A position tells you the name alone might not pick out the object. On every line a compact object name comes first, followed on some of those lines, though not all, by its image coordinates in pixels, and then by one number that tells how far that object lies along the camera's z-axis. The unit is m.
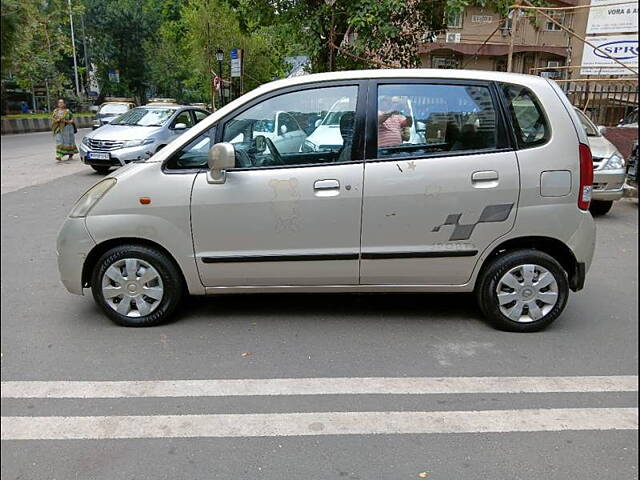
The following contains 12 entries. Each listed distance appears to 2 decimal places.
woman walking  13.74
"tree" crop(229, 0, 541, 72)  9.92
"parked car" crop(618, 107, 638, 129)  11.91
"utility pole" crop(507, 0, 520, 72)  10.83
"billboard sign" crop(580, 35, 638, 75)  13.05
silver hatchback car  3.87
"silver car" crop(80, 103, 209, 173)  12.45
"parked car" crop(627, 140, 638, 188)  9.02
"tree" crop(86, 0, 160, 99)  37.78
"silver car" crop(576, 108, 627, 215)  8.26
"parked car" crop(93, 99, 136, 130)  22.78
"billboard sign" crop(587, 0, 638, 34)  13.71
